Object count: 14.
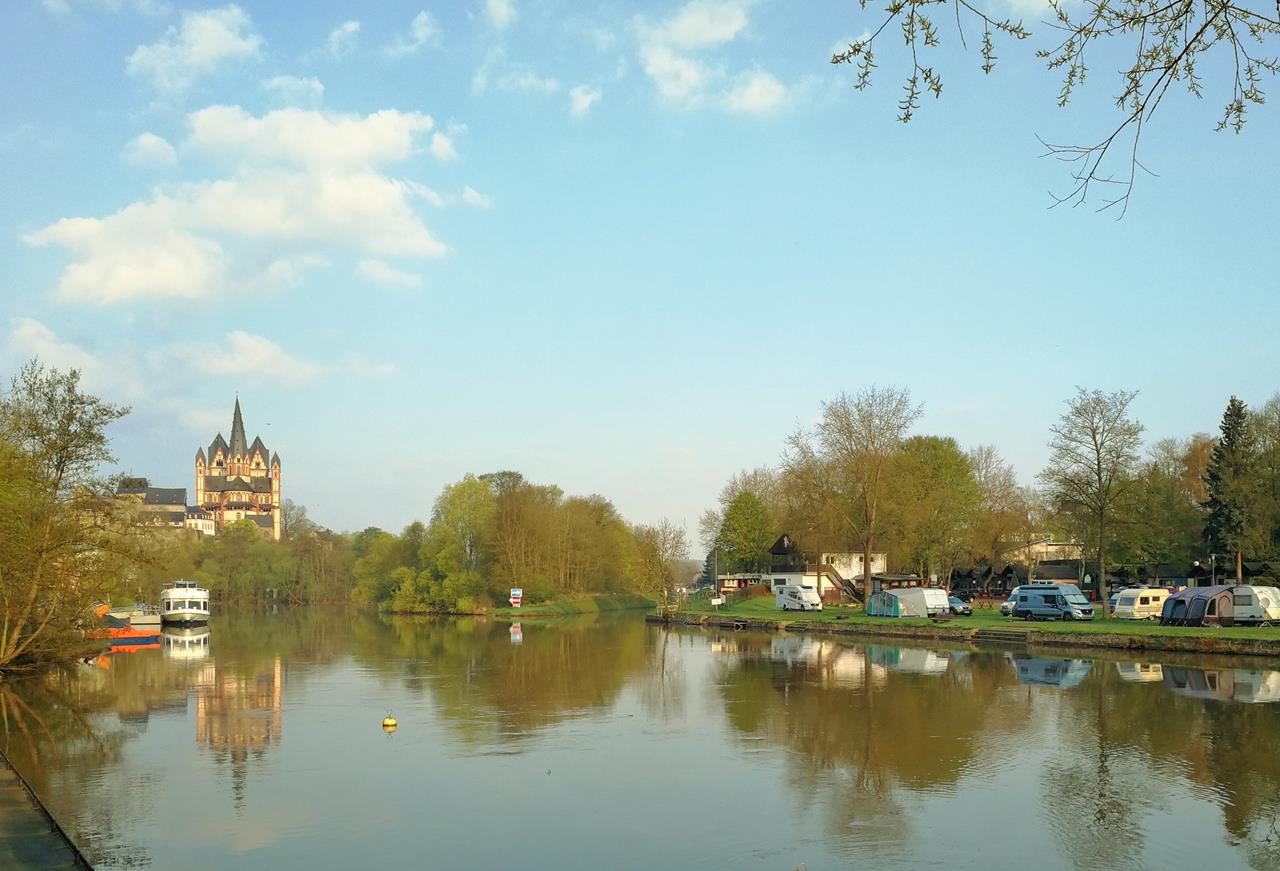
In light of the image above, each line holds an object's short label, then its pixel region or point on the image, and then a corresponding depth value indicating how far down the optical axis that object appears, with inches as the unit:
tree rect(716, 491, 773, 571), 3646.7
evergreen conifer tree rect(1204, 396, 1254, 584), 2108.8
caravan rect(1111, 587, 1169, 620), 1859.0
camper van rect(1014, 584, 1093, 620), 1977.1
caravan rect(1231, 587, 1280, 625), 1651.1
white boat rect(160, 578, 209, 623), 2620.6
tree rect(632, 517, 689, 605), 3368.6
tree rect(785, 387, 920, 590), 2458.2
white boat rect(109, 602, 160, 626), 2338.8
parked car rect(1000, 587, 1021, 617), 2139.5
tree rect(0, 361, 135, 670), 1270.9
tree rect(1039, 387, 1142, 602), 1956.2
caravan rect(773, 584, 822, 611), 2689.5
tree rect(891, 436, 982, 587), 2506.2
